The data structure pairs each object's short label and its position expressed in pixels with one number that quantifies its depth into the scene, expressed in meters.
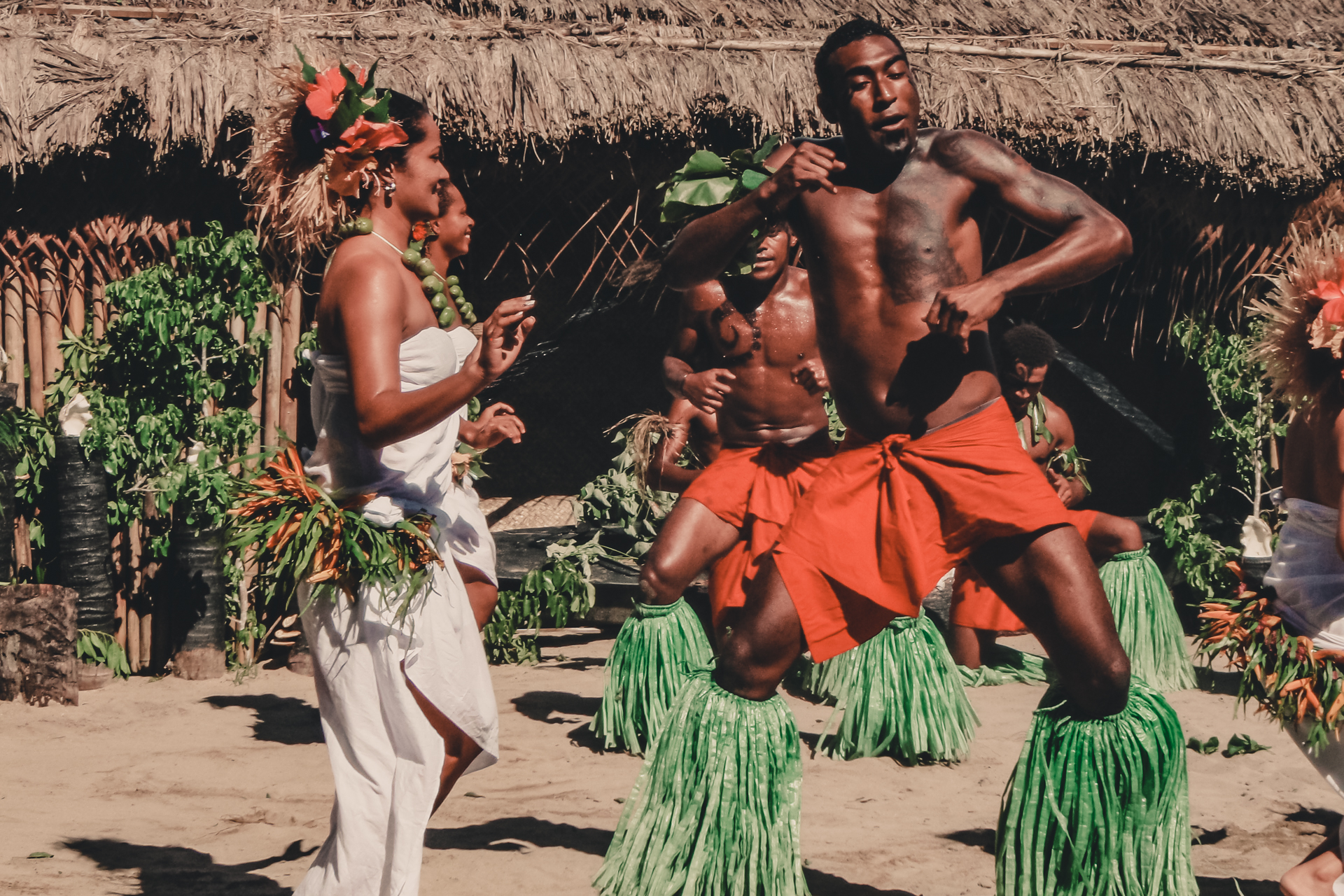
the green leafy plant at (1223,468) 6.92
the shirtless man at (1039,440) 5.02
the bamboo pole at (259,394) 5.99
